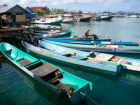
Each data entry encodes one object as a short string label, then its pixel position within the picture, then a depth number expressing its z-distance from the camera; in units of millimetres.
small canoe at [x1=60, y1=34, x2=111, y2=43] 22797
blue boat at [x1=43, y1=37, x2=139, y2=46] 19159
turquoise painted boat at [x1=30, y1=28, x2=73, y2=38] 26931
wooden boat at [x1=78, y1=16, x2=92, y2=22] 77125
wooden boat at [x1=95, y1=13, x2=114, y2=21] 88038
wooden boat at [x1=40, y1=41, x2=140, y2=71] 12202
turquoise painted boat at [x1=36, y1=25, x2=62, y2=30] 35731
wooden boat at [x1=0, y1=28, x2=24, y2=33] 21469
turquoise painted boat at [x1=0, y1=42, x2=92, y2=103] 8355
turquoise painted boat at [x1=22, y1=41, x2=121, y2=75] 11862
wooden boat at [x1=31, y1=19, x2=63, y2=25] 56281
